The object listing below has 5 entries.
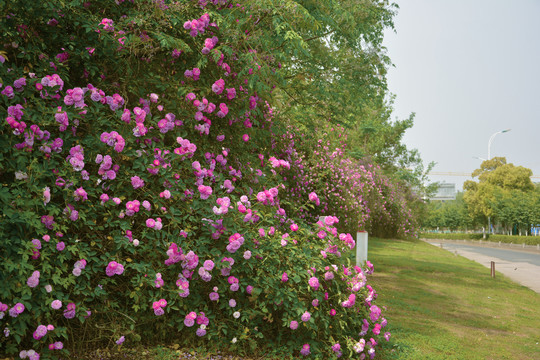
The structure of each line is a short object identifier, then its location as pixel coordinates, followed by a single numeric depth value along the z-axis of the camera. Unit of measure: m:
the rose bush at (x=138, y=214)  3.69
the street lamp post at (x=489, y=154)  49.42
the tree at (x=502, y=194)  43.97
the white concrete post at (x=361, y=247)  5.91
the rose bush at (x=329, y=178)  10.89
